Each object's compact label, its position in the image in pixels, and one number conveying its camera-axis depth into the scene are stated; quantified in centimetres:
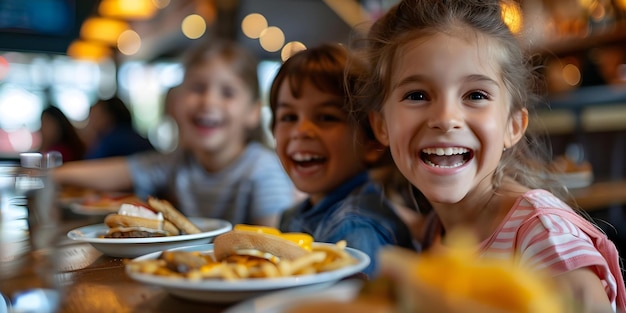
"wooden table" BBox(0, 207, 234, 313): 79
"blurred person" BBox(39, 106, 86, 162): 552
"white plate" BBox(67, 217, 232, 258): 110
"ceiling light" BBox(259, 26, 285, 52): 635
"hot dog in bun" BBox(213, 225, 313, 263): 86
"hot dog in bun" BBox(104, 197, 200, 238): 115
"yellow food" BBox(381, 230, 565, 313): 46
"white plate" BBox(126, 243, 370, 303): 72
